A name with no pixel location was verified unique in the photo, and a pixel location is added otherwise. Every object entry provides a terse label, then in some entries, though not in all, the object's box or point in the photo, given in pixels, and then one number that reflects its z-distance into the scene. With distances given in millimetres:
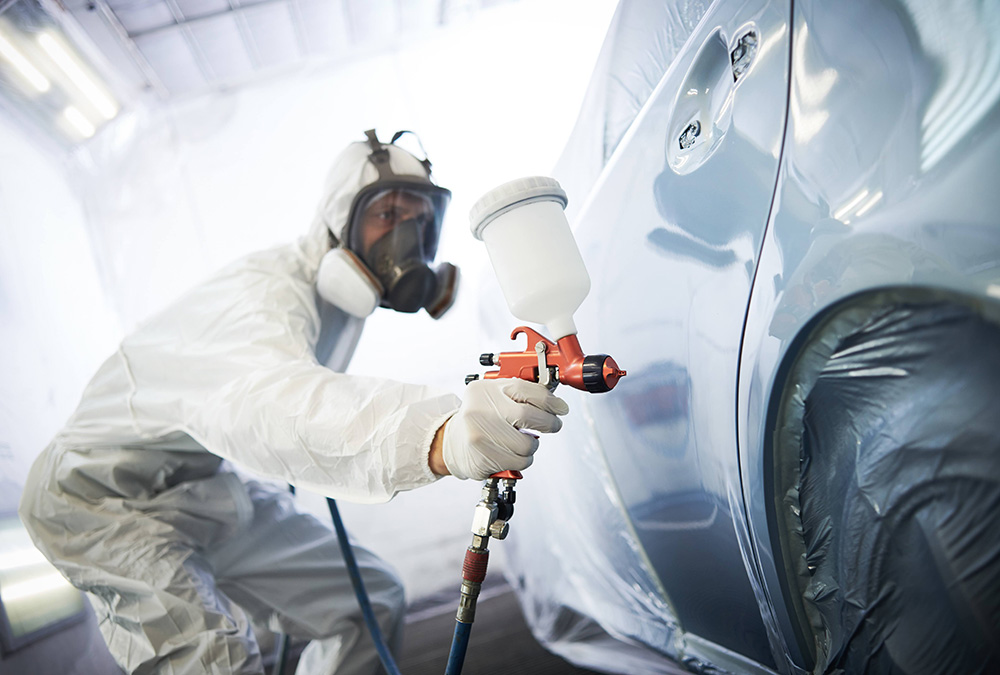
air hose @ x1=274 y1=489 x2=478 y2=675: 887
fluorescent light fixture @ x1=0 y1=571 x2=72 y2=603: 1661
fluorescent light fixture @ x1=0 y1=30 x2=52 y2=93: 1888
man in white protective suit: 936
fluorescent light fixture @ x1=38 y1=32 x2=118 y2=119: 1958
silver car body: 468
